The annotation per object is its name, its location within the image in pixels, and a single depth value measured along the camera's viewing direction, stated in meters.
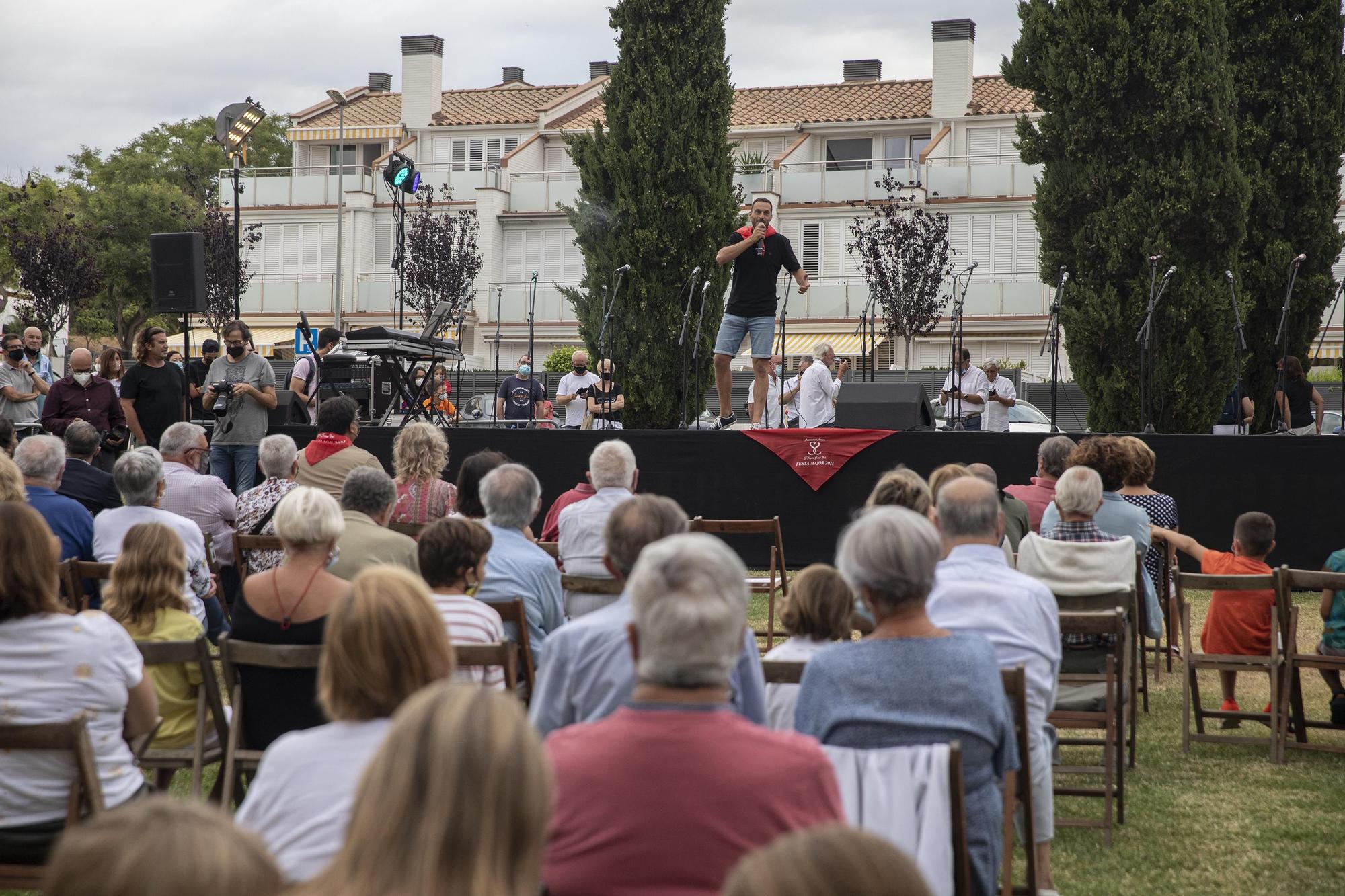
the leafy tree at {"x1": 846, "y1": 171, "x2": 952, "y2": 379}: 27.47
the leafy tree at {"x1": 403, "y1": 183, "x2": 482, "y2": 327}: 33.78
